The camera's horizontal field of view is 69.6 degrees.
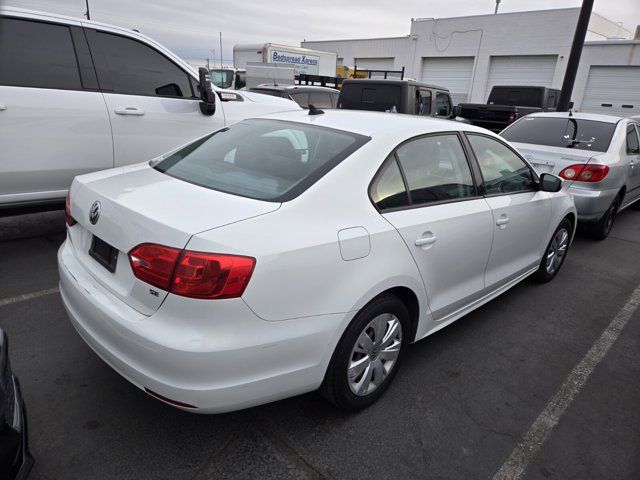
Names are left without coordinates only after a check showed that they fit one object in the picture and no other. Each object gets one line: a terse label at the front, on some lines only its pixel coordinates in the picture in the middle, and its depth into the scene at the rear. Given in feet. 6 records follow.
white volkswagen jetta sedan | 6.04
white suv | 12.90
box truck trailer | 66.64
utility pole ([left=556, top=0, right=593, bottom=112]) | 28.60
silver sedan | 17.85
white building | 69.51
